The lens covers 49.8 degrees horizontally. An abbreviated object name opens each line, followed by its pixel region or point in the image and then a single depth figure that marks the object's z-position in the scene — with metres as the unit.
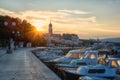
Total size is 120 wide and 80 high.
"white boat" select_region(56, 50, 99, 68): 12.74
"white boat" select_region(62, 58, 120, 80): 9.70
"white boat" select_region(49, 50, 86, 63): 15.73
